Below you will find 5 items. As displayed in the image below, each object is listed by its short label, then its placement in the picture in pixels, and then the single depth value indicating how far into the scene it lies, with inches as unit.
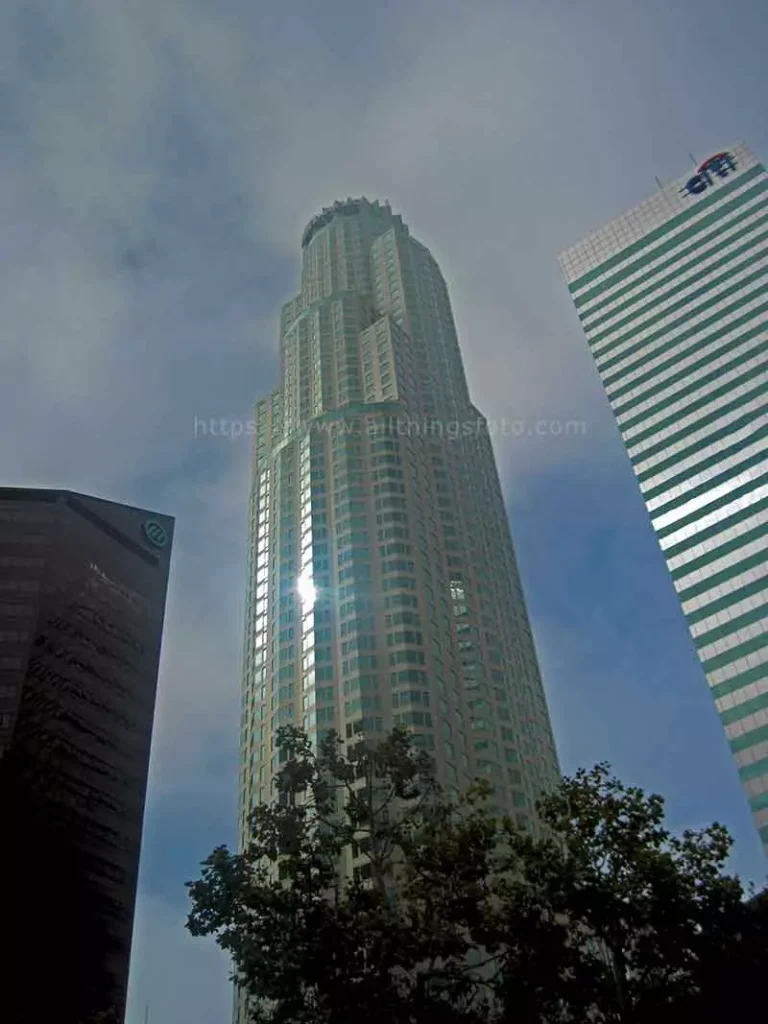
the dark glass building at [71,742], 2432.3
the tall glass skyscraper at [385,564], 3469.5
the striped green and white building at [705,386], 3336.6
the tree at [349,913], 1099.3
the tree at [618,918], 1093.1
